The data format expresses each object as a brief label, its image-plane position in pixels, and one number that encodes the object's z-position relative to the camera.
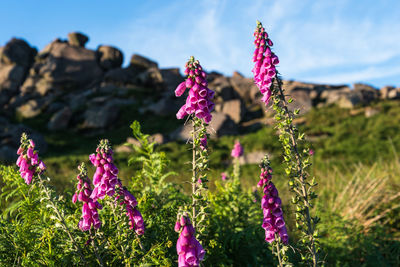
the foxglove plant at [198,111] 2.50
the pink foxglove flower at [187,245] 1.88
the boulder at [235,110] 29.60
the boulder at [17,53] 49.78
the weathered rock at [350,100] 29.17
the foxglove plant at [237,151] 5.97
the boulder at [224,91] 35.28
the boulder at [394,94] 32.49
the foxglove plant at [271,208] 2.54
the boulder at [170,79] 40.62
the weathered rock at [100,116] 31.67
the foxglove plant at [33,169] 2.74
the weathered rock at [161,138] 24.56
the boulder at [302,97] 30.06
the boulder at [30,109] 37.41
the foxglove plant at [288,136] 2.56
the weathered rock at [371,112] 26.27
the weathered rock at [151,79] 41.59
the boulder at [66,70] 46.03
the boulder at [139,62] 49.79
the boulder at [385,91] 32.62
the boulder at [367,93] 30.61
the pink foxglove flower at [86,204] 2.68
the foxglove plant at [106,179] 2.60
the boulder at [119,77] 45.31
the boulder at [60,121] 32.38
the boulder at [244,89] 36.66
